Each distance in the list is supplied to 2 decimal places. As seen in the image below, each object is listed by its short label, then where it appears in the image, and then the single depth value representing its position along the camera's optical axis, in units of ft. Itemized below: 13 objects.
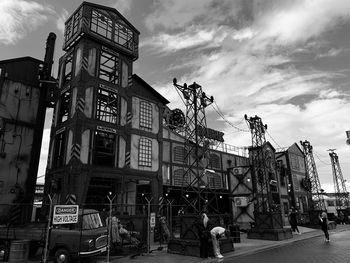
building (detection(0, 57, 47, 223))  75.25
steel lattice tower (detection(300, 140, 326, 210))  164.66
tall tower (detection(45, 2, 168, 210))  70.59
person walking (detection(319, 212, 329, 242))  59.21
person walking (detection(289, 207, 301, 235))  81.97
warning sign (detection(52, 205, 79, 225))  35.50
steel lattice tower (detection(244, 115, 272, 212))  97.66
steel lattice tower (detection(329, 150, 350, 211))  211.20
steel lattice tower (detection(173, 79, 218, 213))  66.59
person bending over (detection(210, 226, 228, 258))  44.09
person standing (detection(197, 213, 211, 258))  43.93
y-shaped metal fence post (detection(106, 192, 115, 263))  39.50
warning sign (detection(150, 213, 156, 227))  48.67
